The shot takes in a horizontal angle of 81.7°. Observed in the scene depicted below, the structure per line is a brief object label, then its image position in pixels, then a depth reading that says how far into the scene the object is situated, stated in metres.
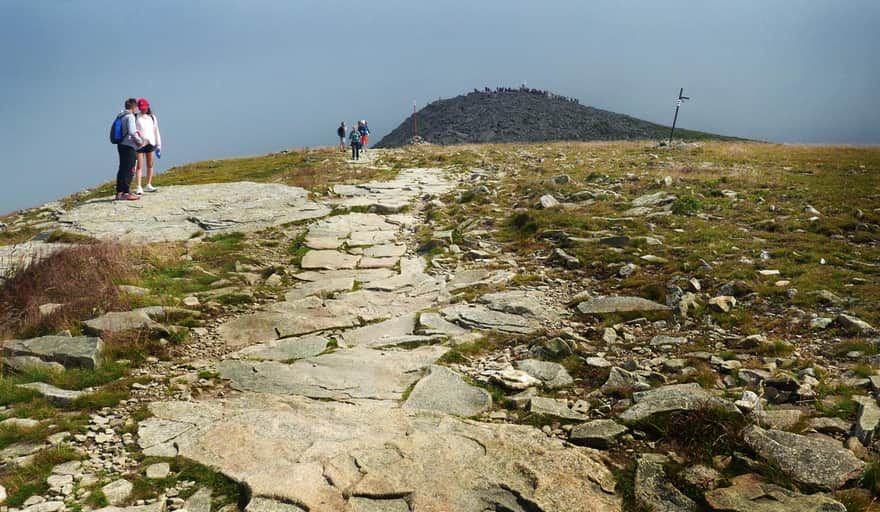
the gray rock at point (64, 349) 7.39
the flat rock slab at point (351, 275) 12.09
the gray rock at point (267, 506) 4.68
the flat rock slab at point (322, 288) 11.05
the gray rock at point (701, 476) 4.84
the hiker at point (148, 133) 18.03
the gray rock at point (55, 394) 6.47
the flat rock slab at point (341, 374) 7.18
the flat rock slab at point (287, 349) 8.30
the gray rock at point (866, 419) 4.97
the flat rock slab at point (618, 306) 8.88
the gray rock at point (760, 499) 4.33
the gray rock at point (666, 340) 7.69
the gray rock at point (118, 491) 4.86
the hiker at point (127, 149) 17.34
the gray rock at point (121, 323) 8.26
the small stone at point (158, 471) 5.18
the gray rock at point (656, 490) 4.67
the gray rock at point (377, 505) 4.69
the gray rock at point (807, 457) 4.59
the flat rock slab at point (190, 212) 15.13
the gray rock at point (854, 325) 7.09
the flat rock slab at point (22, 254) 10.69
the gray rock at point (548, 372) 7.07
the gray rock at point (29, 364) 7.14
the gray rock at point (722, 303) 8.36
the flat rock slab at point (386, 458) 4.84
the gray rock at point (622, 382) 6.53
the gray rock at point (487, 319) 8.95
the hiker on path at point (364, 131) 36.34
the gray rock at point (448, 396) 6.61
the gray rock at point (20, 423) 5.87
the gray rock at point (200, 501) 4.80
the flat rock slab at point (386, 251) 13.89
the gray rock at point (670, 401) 5.69
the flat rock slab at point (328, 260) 12.87
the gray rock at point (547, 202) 16.04
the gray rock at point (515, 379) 6.97
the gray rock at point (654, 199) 15.48
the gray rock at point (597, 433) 5.60
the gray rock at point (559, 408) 6.20
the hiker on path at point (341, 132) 39.59
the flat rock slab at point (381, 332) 8.93
